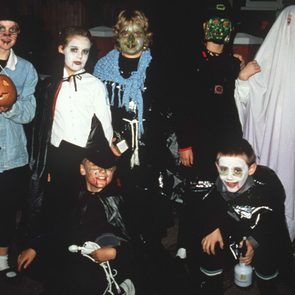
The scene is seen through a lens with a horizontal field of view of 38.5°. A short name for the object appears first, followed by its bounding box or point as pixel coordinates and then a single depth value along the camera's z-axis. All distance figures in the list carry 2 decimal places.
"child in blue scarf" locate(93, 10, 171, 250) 3.39
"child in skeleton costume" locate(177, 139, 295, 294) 2.94
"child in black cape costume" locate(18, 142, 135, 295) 2.84
